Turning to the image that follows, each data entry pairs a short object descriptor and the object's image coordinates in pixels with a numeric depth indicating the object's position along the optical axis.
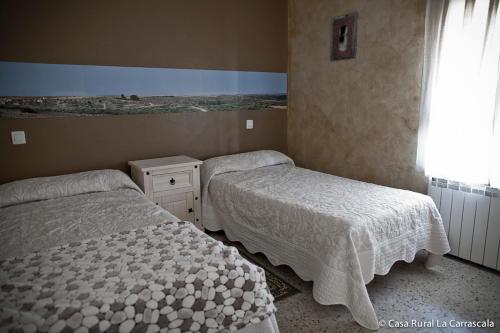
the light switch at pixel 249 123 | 3.96
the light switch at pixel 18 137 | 2.73
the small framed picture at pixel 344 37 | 3.41
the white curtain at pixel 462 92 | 2.48
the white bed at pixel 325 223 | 2.07
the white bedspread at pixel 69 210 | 1.91
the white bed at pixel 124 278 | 1.30
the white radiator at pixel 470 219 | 2.60
